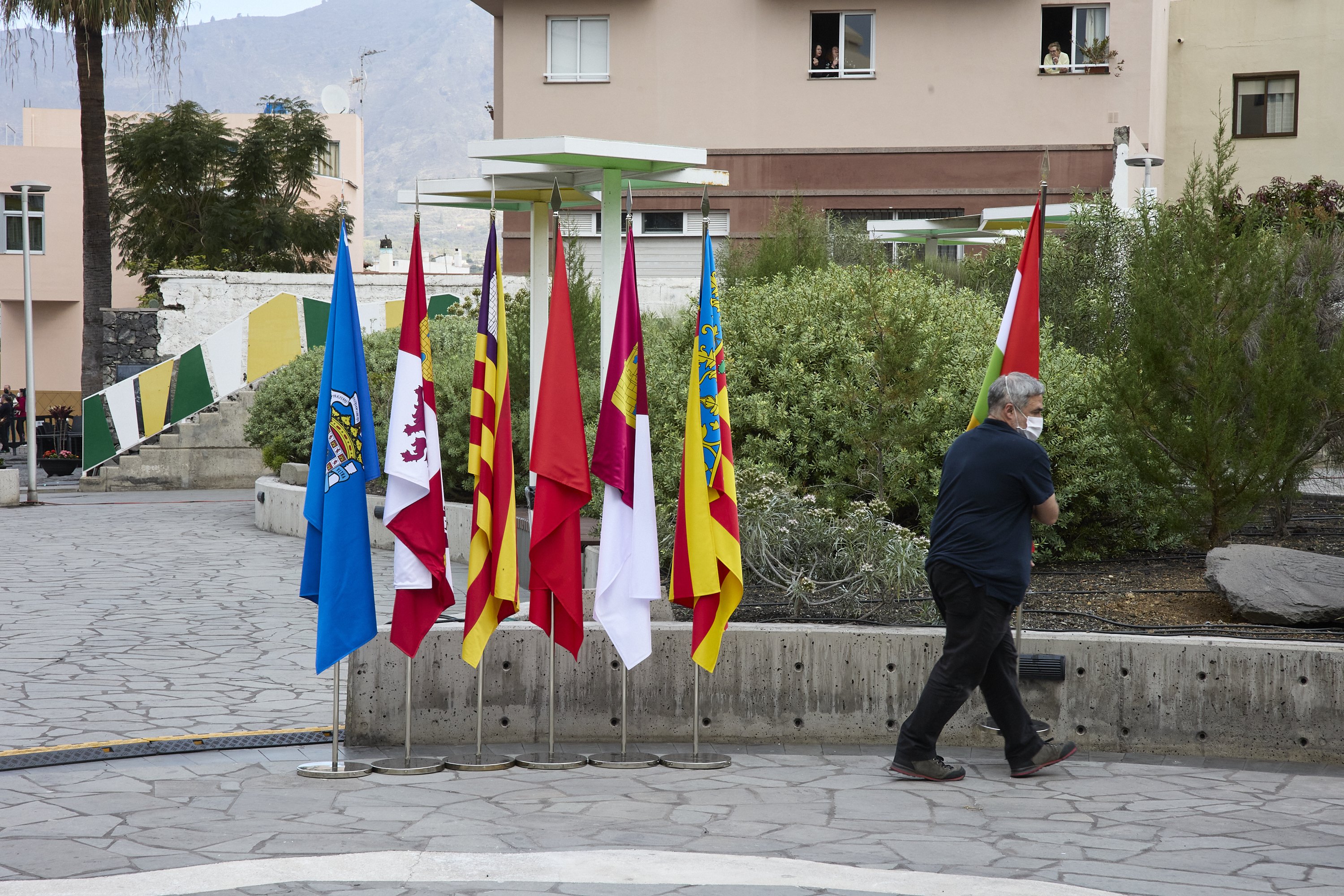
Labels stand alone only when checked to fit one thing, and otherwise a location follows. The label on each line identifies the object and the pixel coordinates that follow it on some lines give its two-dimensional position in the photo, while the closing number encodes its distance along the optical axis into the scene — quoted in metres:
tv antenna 69.51
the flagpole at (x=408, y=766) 6.46
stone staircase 21.98
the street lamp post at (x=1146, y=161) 20.84
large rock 7.66
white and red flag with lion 6.58
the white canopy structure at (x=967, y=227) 19.03
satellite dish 56.88
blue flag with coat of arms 6.41
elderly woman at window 26.56
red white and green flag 7.20
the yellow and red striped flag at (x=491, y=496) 6.69
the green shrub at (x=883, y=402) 10.03
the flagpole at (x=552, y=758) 6.61
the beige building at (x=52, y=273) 41.69
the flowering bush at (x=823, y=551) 7.92
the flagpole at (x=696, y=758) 6.63
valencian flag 6.80
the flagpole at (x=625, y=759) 6.64
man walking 6.25
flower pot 24.14
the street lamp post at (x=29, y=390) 19.45
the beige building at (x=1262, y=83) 30.34
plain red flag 6.74
